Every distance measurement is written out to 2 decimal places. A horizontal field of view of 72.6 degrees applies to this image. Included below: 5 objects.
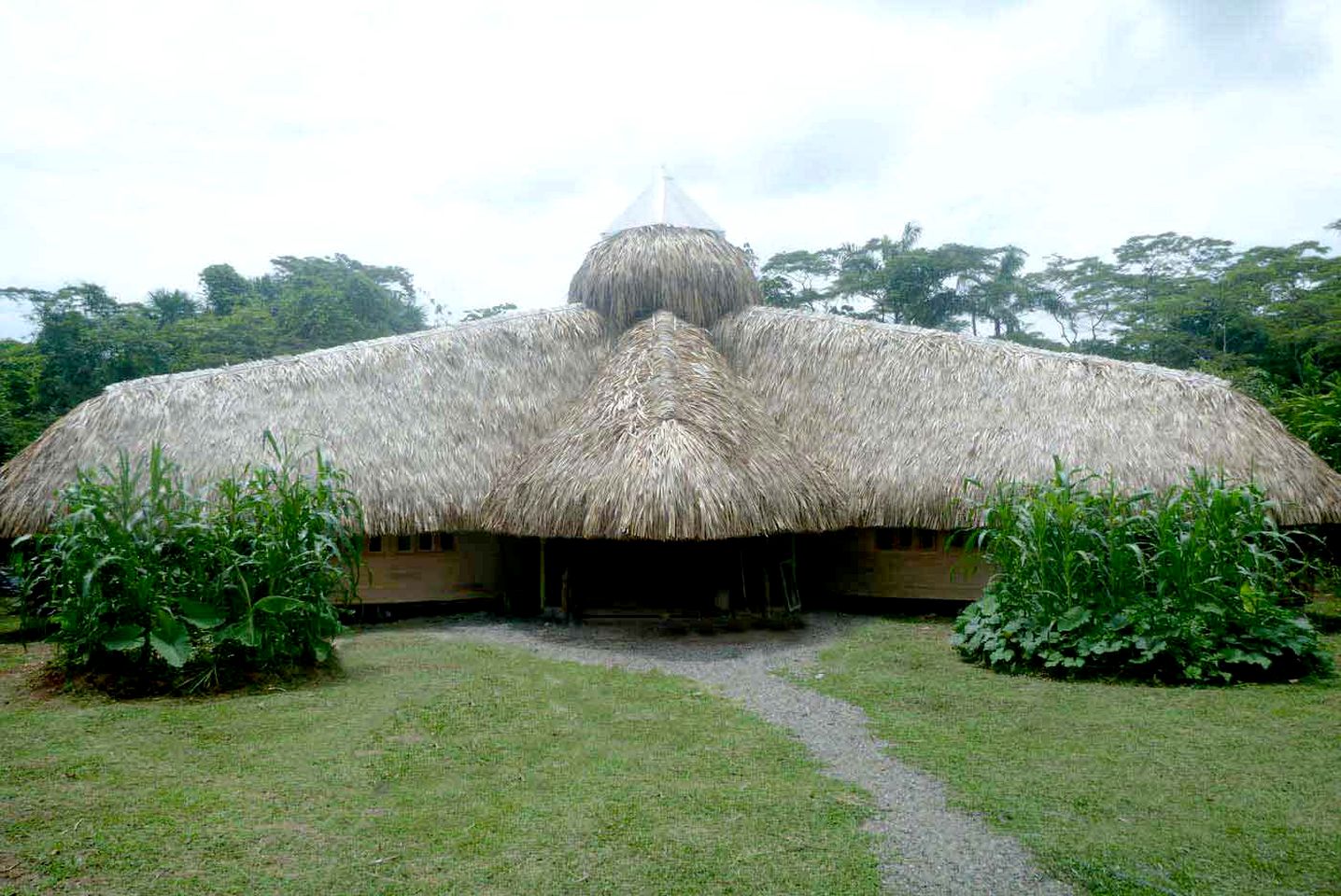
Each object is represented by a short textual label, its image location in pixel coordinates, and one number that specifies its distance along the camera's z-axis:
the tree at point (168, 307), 23.70
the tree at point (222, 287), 24.83
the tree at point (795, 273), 26.03
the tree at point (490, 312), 29.53
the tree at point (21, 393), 13.50
